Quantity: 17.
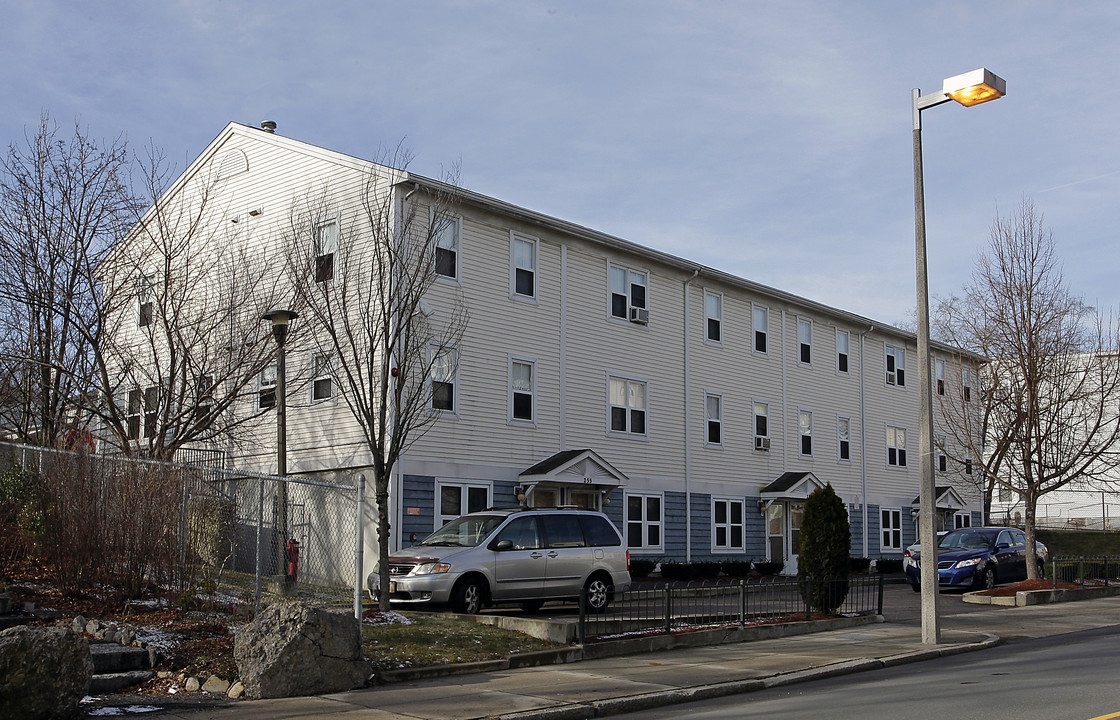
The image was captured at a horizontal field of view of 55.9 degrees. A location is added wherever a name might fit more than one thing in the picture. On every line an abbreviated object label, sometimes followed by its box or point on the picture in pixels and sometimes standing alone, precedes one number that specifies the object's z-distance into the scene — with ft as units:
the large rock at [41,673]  29.60
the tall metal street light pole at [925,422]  50.44
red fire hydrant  60.80
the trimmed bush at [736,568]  98.53
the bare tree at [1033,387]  82.43
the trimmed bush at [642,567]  89.40
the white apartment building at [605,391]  80.38
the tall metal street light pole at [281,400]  50.72
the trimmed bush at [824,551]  61.36
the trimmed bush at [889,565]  115.55
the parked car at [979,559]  84.33
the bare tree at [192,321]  67.21
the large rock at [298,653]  36.19
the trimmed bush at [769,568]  103.24
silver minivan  55.06
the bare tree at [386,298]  55.67
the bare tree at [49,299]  63.26
